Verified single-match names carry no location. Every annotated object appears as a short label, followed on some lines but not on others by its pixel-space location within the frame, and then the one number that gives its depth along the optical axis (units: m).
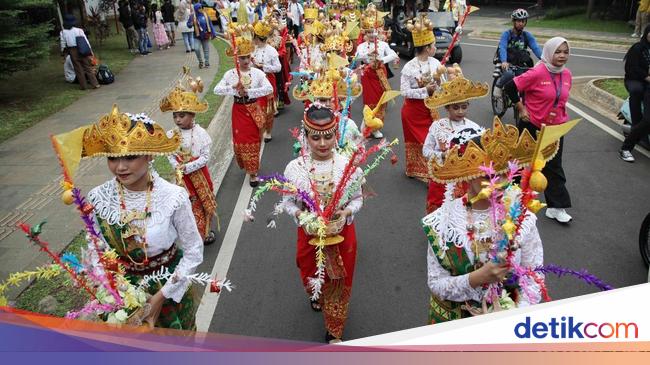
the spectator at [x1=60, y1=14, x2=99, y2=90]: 13.36
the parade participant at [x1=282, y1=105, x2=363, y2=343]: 3.90
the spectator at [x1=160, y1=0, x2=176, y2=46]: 21.02
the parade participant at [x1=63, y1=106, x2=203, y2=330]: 2.99
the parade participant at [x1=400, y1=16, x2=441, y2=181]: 6.76
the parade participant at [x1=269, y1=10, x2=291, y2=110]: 11.67
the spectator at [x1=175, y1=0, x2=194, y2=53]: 18.03
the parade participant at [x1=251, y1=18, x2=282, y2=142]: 9.14
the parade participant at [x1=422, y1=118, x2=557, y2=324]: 2.59
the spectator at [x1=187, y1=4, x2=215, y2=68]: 15.91
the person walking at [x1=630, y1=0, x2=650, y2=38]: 18.06
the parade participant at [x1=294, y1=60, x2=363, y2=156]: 5.07
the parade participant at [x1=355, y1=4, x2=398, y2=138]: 9.11
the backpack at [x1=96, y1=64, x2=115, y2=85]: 14.66
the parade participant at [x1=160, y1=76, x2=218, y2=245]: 5.51
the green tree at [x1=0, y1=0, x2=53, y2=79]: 10.83
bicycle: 8.91
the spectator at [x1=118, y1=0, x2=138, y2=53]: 18.59
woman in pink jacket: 5.42
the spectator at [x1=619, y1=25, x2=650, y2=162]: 6.93
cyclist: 8.54
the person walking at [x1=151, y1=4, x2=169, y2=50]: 20.77
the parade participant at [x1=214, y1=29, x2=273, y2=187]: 7.21
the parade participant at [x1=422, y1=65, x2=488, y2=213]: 4.79
